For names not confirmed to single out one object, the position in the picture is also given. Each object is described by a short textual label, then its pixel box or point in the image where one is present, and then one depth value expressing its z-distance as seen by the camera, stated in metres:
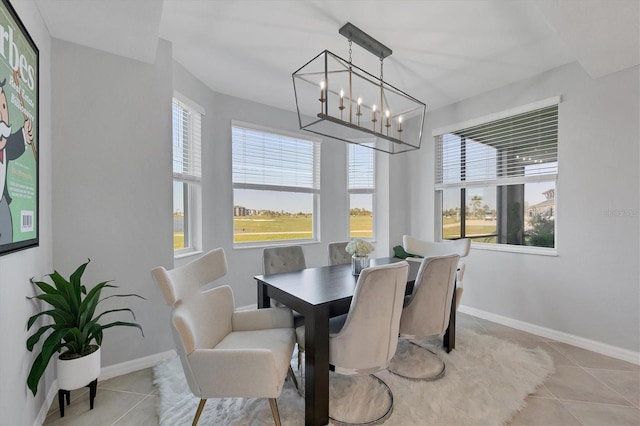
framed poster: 1.26
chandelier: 2.36
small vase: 2.61
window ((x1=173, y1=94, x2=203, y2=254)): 2.98
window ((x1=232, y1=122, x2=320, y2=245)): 3.75
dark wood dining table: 1.68
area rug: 1.78
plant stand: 1.87
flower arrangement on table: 2.58
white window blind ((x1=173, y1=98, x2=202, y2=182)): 2.96
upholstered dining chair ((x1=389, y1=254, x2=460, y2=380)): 2.17
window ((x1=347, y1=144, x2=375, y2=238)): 4.58
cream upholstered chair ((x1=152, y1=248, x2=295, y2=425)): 1.47
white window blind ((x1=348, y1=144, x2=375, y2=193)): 4.58
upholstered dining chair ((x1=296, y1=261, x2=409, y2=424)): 1.64
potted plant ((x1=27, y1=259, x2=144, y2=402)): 1.70
